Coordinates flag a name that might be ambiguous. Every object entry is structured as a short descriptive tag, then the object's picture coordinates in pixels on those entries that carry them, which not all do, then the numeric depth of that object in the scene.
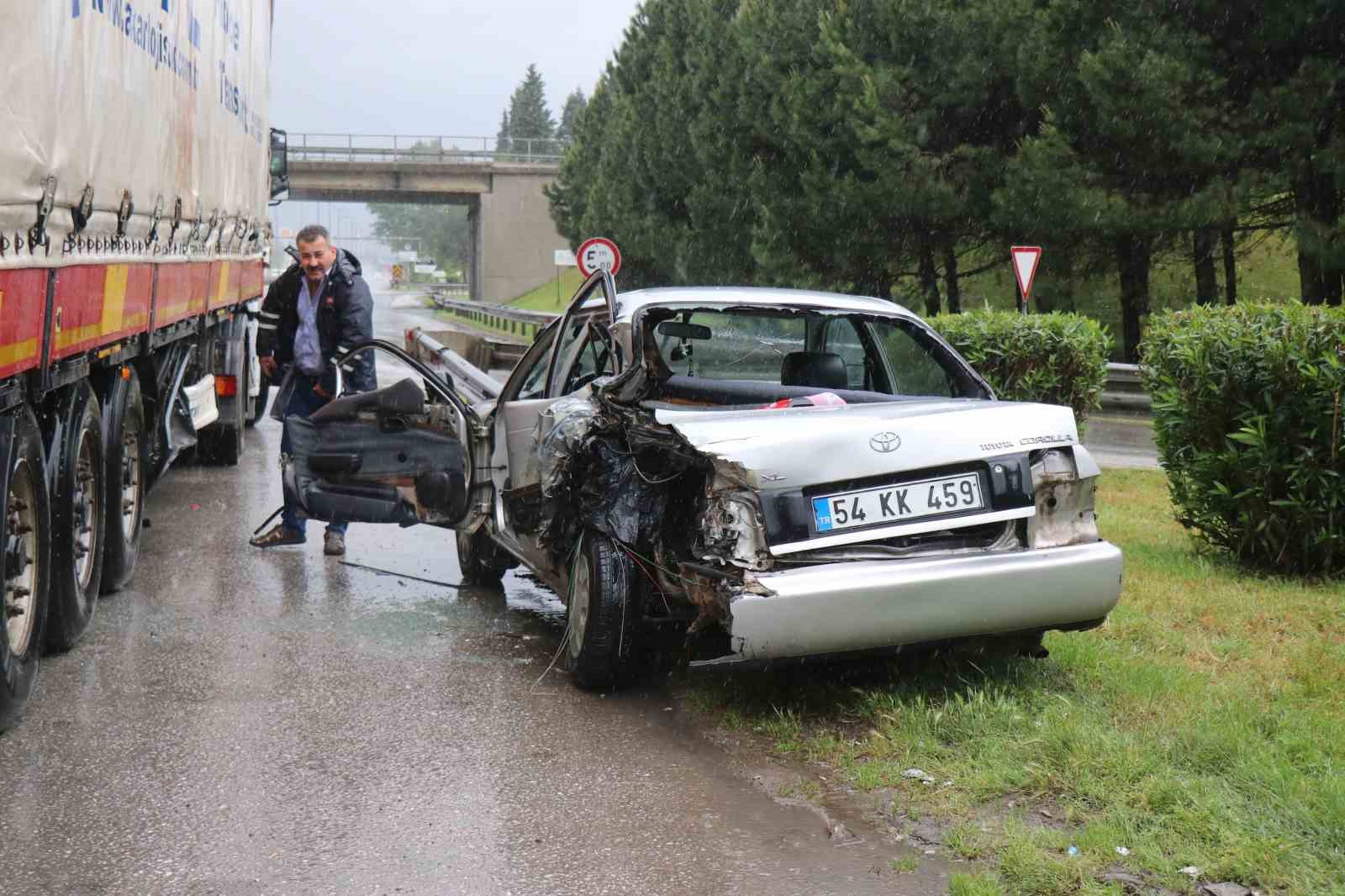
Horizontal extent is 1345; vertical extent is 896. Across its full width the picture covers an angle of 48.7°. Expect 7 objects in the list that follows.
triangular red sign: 16.73
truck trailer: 5.03
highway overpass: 71.88
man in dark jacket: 8.99
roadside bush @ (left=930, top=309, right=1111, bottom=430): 13.22
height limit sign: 24.30
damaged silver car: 5.05
